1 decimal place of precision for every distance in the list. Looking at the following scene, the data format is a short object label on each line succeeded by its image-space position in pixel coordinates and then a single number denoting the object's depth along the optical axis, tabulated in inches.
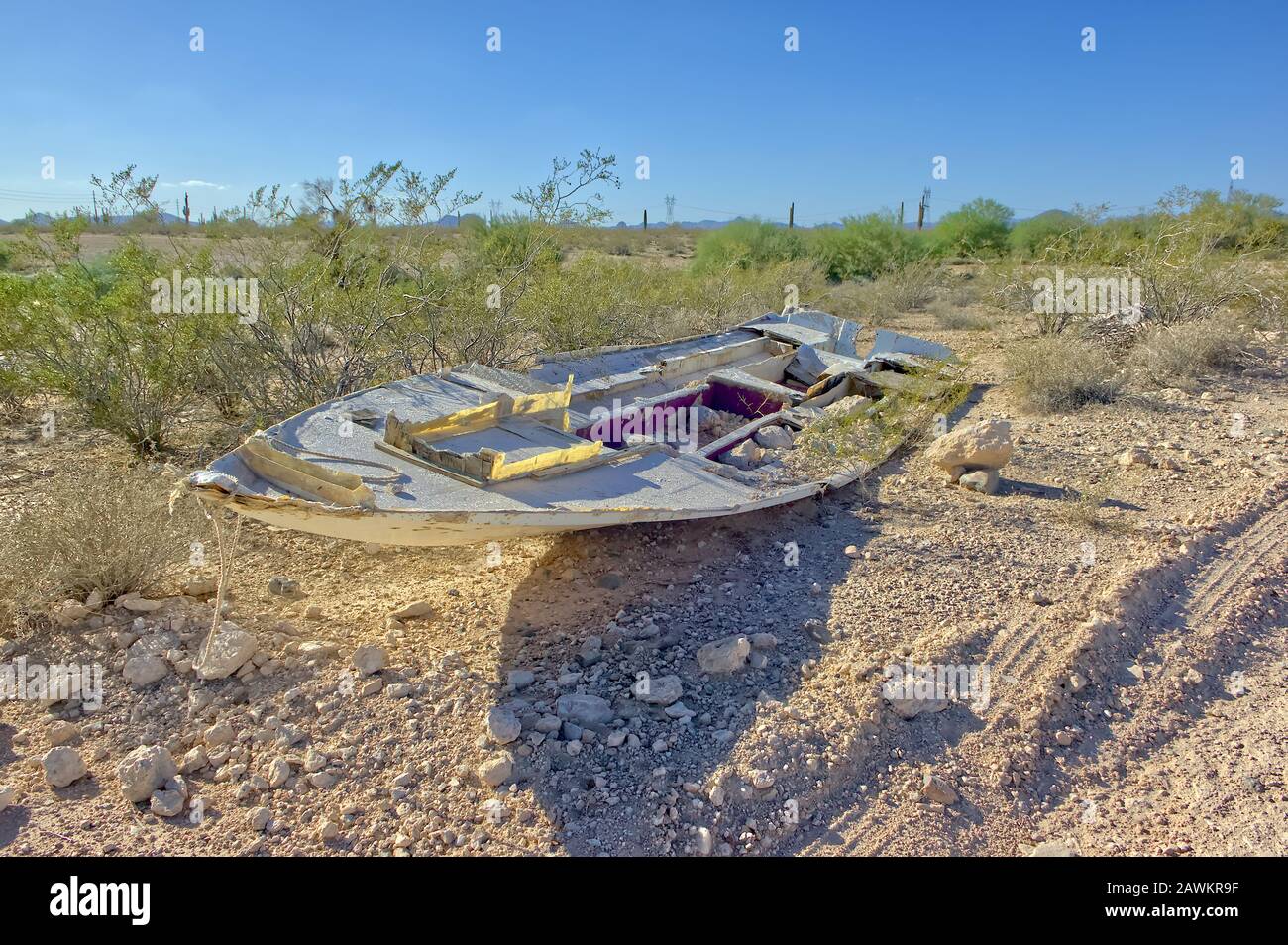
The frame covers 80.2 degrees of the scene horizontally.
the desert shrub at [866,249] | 812.6
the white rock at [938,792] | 115.4
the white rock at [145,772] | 111.6
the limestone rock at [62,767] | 114.4
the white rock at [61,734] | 123.3
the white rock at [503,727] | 122.3
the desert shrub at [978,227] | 963.3
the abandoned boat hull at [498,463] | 132.9
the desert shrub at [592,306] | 342.6
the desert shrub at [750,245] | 775.1
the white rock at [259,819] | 106.9
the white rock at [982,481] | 233.1
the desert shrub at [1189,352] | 352.2
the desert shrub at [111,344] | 229.3
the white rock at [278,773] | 114.1
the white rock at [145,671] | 135.8
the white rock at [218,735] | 122.2
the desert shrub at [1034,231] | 850.1
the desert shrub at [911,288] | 653.9
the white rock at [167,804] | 109.3
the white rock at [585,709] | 128.6
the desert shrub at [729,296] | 468.1
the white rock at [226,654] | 136.4
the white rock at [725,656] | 141.6
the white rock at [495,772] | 114.9
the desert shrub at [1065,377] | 320.2
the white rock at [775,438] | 253.9
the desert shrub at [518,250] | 300.8
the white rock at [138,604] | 154.4
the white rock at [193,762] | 117.6
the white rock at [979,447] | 234.4
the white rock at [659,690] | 133.6
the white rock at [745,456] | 239.6
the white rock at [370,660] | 137.4
